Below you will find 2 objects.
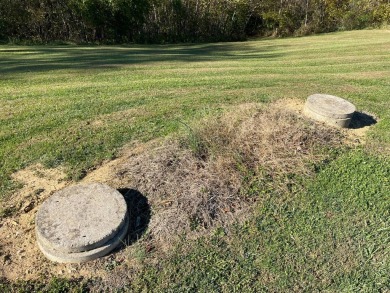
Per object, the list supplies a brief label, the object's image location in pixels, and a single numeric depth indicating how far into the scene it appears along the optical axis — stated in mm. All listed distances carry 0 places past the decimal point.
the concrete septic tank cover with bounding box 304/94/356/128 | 5512
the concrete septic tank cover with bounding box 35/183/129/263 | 3314
